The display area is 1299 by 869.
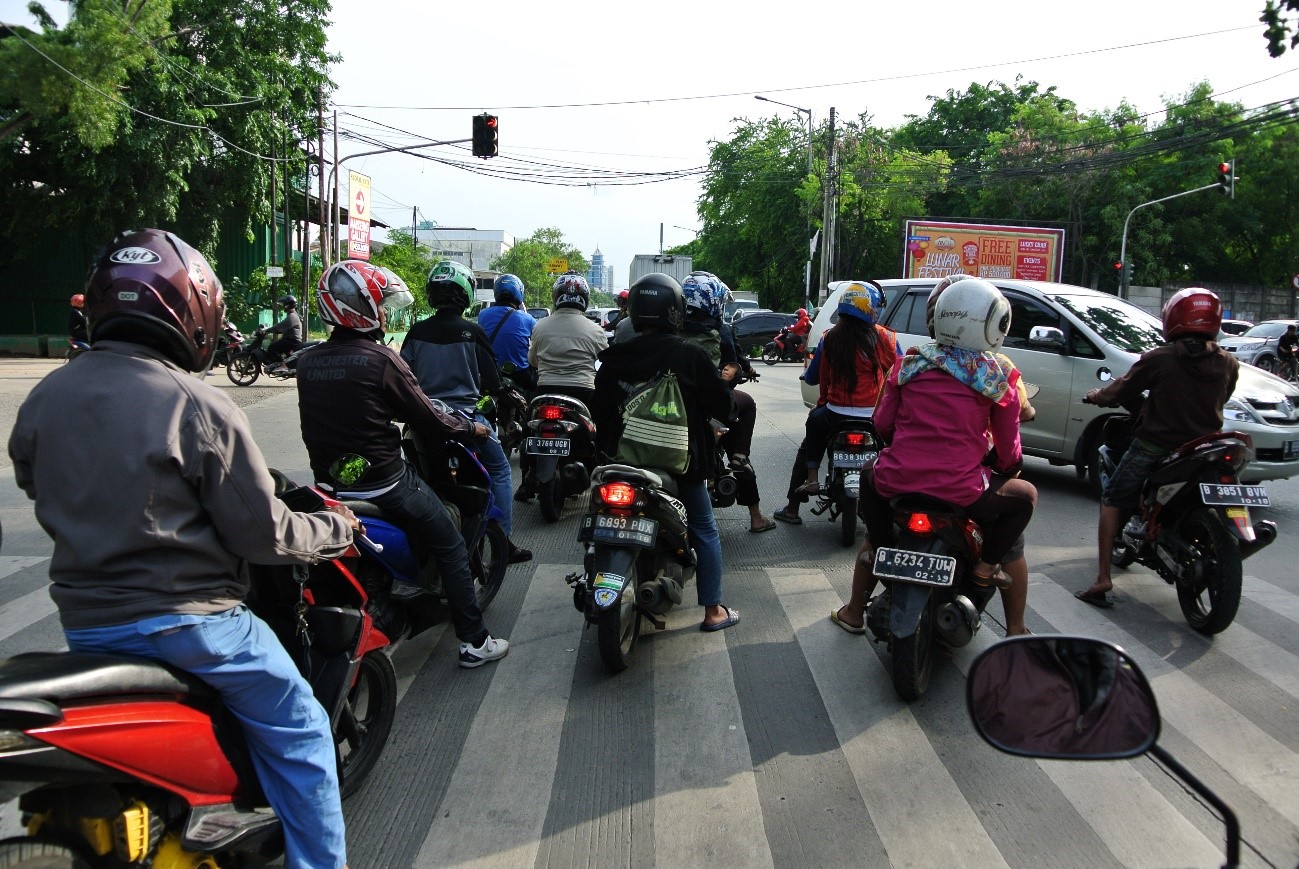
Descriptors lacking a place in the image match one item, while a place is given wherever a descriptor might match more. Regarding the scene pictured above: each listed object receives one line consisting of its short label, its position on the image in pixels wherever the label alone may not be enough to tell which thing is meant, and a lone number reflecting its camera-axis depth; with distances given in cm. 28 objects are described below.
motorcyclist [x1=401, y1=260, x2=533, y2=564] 568
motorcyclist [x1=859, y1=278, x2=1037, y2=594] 414
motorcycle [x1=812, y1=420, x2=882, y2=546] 646
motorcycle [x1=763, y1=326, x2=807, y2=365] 2723
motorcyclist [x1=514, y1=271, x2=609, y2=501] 775
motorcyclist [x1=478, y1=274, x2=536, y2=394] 839
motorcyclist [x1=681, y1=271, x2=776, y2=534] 649
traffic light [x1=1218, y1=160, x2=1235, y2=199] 2641
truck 3619
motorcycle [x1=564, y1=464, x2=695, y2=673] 425
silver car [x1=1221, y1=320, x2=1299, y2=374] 2288
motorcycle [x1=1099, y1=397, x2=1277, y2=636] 484
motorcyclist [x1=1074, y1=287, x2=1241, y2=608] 523
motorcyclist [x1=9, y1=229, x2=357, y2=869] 218
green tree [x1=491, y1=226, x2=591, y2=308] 9812
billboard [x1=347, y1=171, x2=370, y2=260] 3219
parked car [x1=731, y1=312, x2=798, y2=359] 3062
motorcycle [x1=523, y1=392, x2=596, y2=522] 706
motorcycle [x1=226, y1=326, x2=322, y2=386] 1967
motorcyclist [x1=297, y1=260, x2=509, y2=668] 397
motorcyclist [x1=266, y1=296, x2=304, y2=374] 1906
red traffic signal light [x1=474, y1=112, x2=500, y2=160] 2108
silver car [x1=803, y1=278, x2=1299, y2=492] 755
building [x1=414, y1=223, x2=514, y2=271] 13175
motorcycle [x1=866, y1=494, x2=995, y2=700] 395
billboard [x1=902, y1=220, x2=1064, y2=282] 3419
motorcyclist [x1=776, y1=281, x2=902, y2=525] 665
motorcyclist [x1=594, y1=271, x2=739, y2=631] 464
